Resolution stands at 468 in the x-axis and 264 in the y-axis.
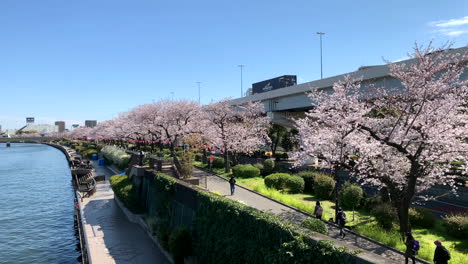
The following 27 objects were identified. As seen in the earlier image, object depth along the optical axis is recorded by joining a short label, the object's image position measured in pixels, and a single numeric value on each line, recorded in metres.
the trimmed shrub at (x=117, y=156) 43.55
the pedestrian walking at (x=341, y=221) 15.07
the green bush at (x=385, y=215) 16.39
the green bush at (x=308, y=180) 25.92
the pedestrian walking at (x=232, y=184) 24.55
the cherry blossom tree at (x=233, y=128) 39.41
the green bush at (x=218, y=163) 39.97
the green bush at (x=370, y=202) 20.08
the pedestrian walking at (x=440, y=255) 10.31
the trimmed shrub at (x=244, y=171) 32.81
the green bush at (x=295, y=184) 25.31
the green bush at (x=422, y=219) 16.83
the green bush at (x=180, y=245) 15.59
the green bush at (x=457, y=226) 14.61
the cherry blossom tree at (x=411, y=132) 13.80
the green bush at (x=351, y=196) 20.17
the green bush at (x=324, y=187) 23.33
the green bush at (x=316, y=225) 11.96
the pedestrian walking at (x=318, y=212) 16.86
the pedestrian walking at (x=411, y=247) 11.19
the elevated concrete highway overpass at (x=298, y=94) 26.30
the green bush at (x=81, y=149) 81.55
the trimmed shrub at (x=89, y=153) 69.39
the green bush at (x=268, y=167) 34.59
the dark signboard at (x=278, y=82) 63.78
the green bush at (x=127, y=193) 25.36
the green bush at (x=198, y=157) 48.97
